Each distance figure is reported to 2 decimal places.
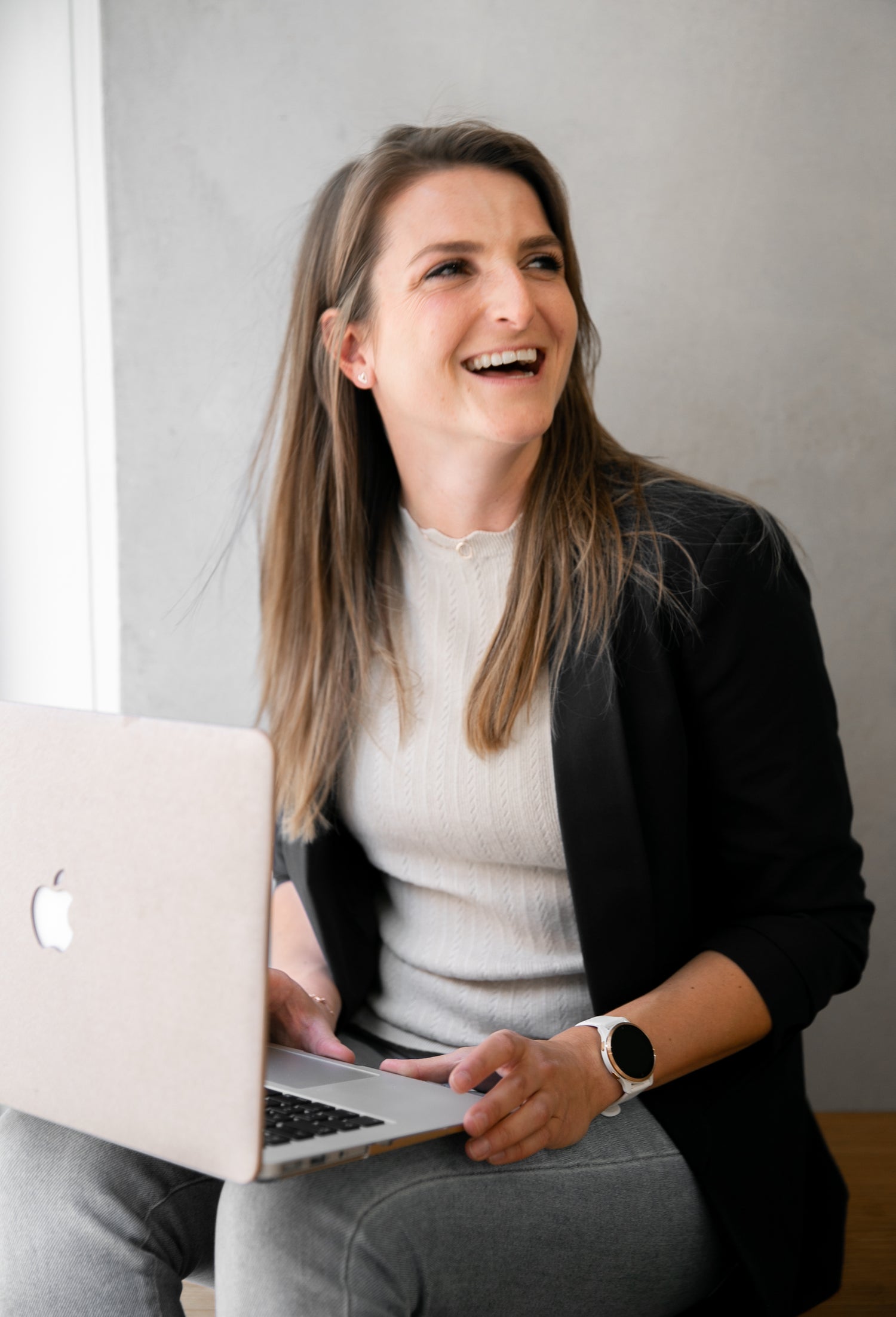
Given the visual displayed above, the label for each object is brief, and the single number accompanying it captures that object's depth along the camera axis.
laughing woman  0.91
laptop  0.68
